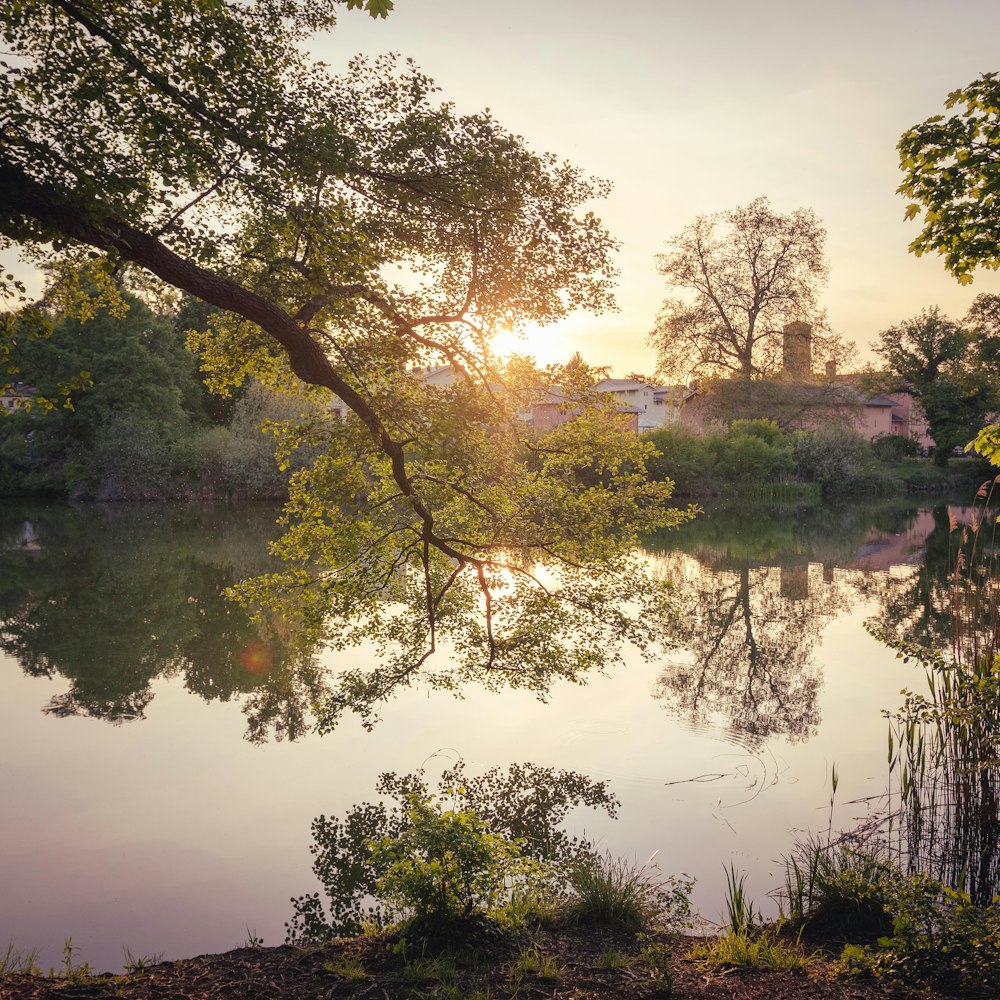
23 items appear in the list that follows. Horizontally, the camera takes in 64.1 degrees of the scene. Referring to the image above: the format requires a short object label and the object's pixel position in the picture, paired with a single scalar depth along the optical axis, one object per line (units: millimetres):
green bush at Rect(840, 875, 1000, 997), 4605
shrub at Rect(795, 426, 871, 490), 52906
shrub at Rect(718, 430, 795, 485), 50375
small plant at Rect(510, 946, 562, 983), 5082
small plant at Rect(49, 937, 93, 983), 5054
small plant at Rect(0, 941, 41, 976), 5425
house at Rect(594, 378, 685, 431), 83250
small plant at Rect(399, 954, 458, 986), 5055
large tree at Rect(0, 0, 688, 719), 6254
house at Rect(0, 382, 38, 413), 54106
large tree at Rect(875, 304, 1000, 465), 56781
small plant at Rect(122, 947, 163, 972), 5574
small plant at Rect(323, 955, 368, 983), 5121
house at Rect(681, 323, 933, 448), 49969
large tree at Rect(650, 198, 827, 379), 49688
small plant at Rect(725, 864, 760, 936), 5980
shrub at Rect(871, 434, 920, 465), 60891
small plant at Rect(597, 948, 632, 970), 5289
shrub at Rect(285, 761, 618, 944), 6633
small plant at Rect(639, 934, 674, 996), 4848
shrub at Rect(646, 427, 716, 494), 49062
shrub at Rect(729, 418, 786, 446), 51062
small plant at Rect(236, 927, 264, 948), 6371
